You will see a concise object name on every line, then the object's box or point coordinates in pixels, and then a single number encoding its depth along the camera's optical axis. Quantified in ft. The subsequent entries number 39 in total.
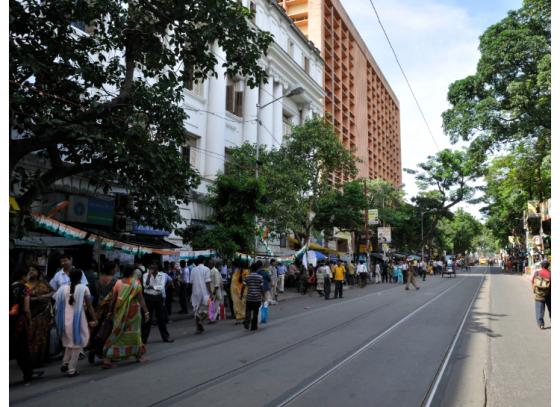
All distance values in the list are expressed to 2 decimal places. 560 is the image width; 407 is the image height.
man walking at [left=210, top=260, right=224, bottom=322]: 39.81
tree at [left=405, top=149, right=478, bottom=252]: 177.68
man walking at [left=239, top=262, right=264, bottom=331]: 36.29
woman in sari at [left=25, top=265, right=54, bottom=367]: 22.85
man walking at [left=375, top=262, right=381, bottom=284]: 111.51
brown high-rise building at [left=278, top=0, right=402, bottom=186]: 156.56
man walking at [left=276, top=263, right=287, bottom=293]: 72.43
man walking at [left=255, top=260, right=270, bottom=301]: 41.77
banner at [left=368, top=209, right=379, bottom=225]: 114.80
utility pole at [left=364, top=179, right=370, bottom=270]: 109.11
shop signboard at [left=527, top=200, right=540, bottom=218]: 109.50
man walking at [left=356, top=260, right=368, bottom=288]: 93.56
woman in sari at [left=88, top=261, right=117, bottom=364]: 25.89
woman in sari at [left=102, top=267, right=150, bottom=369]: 24.67
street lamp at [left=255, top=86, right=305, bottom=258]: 65.40
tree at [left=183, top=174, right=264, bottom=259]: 53.88
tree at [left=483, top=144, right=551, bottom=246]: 113.78
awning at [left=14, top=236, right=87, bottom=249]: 36.01
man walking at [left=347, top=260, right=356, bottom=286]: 93.56
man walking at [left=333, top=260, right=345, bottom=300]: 66.57
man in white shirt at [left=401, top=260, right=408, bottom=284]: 106.51
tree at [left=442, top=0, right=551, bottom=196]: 77.15
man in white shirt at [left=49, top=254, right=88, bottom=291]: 27.61
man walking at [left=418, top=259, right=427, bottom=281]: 116.83
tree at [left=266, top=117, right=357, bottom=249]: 69.67
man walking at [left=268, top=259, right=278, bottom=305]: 58.29
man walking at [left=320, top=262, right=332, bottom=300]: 66.95
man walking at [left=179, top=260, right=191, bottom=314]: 50.67
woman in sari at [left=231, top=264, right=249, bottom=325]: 42.55
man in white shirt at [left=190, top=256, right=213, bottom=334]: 36.81
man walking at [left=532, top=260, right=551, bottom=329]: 34.78
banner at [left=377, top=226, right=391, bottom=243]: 126.82
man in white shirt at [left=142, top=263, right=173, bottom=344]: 31.71
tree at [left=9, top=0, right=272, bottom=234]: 27.43
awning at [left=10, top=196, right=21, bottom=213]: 16.42
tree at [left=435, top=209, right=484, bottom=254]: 271.67
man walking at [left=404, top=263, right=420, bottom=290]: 78.43
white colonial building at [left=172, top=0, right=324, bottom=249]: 76.84
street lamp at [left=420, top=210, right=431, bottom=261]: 182.29
